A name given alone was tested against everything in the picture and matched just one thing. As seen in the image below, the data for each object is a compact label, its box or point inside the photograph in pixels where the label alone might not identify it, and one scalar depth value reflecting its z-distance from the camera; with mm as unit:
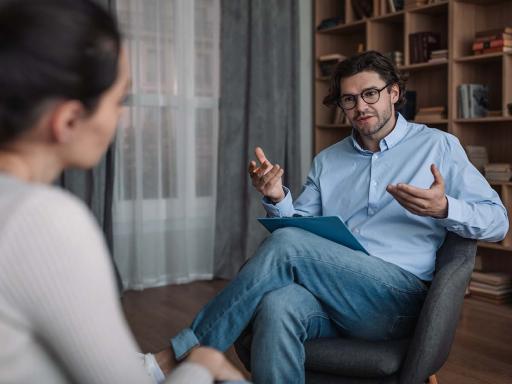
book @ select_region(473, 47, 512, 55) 3469
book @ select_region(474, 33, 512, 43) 3467
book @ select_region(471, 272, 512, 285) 3586
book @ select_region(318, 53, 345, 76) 4469
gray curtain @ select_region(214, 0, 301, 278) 4176
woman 636
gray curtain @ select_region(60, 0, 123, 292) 3648
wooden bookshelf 3664
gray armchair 1603
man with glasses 1698
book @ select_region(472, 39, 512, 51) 3473
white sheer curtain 3873
